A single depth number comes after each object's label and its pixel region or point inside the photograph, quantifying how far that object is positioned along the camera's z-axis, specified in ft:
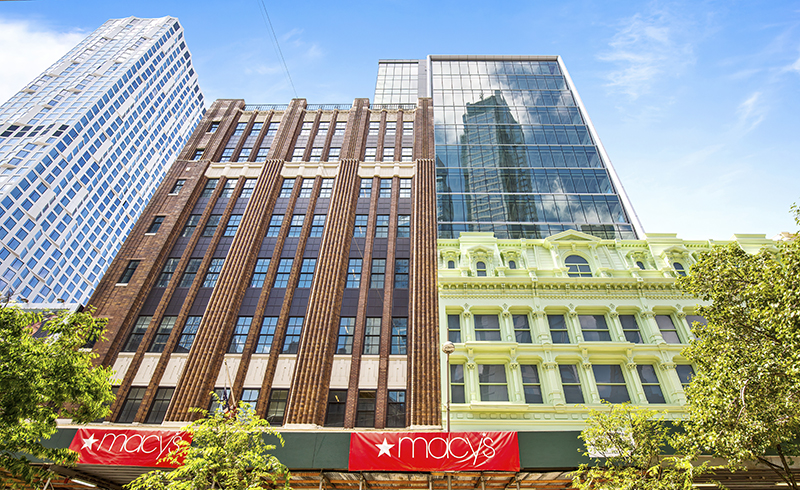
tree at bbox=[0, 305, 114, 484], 37.40
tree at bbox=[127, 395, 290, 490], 43.80
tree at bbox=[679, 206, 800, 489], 43.47
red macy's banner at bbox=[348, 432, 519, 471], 54.80
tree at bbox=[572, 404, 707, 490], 46.22
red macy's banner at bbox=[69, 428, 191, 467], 56.70
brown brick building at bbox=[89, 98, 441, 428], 81.30
